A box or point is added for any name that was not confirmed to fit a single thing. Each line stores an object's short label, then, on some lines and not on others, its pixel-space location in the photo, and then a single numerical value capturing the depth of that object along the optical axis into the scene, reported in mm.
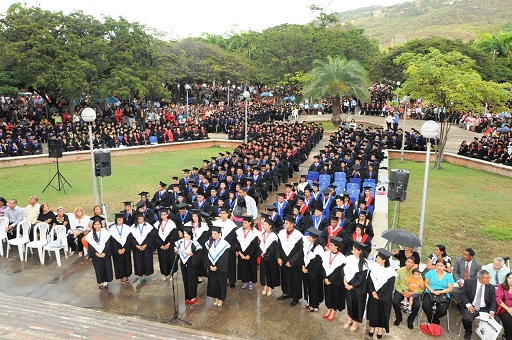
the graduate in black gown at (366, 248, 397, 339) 6219
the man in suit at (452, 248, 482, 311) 6982
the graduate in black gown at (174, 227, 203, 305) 7340
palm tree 28375
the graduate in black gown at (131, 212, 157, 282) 8086
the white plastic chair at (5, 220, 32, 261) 9172
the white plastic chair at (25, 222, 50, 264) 9047
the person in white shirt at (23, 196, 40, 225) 9914
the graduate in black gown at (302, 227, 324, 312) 7012
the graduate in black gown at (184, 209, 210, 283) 7605
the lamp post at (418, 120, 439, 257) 8203
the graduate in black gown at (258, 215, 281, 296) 7504
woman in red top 6137
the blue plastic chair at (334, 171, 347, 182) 13241
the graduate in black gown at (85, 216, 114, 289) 7836
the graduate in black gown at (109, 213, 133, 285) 7985
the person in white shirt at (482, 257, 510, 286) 6873
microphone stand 6773
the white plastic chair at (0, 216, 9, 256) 9625
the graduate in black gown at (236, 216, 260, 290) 7741
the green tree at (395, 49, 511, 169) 16188
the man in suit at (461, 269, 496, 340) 6270
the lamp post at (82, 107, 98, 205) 10580
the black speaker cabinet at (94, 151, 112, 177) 10461
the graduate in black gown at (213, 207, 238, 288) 7812
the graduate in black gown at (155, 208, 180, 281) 8109
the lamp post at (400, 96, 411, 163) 20481
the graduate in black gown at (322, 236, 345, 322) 6723
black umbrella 7022
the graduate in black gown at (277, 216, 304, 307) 7270
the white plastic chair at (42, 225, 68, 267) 9039
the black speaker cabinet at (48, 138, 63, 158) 13328
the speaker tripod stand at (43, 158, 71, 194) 14922
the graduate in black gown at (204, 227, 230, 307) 7223
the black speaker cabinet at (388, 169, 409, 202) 8961
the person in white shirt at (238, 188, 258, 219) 10812
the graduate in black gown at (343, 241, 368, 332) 6406
